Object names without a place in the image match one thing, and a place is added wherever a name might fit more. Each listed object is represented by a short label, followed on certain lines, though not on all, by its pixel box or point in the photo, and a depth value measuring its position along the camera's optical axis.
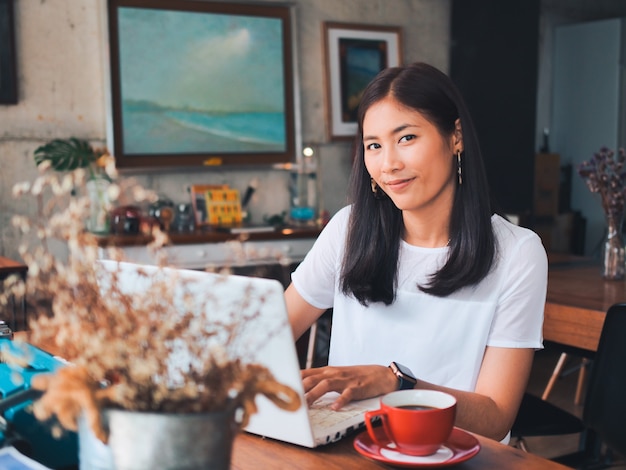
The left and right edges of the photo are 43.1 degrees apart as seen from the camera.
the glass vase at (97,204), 4.30
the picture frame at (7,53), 4.43
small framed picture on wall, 5.59
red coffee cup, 1.09
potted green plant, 4.50
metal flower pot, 0.78
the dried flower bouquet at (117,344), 0.79
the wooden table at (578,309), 2.58
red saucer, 1.10
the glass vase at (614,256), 3.16
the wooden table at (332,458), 1.15
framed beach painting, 4.80
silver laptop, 1.00
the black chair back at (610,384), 2.11
